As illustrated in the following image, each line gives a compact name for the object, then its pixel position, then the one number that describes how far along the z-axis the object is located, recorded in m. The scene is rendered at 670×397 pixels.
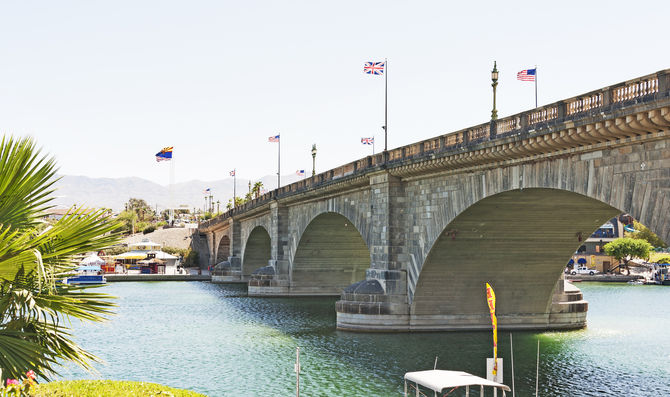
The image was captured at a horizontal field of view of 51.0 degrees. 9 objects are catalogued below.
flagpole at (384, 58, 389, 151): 43.17
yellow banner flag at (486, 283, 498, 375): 17.95
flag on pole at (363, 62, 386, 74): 40.41
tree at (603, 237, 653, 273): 105.25
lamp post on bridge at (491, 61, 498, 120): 29.52
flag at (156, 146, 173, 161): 86.62
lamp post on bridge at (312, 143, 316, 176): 64.47
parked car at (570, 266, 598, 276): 100.66
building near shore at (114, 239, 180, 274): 95.79
